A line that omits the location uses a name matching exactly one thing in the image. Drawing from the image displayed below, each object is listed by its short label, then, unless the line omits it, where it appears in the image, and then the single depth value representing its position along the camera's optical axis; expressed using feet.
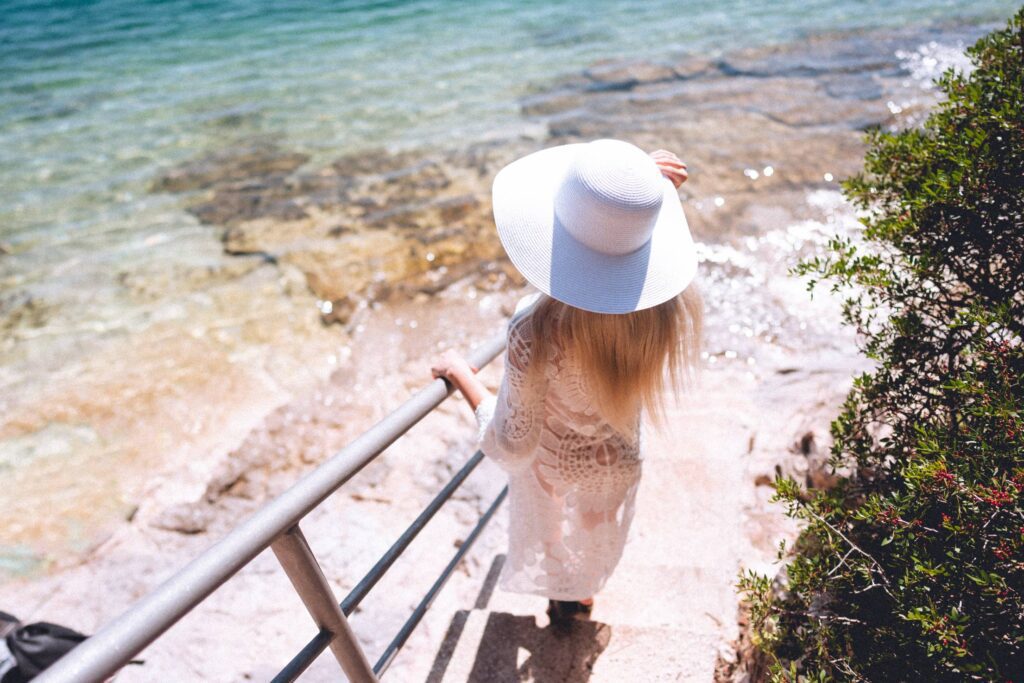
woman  5.01
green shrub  4.54
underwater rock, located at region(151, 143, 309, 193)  25.58
